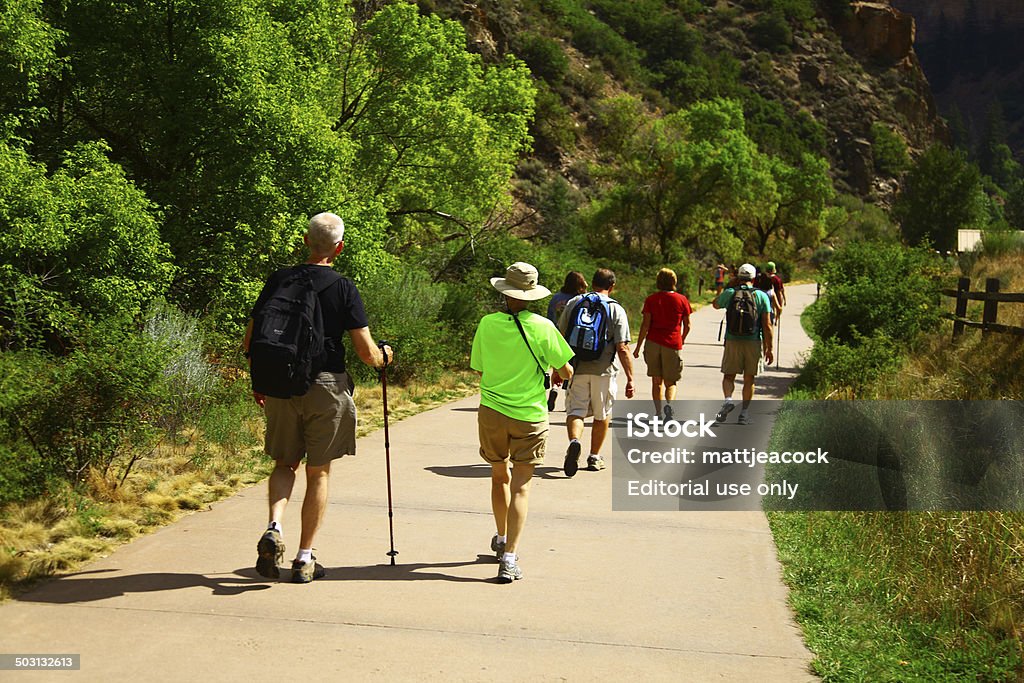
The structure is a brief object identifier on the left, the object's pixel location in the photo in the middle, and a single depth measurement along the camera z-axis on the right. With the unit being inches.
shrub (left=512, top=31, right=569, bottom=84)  3553.2
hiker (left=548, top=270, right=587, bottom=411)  421.1
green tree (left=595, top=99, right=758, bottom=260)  2110.0
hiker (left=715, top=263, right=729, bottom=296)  1764.8
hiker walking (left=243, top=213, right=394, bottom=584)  241.6
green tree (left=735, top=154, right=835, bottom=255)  3144.7
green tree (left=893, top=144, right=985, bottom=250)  3142.2
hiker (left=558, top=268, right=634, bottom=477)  388.8
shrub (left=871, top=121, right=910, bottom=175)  5211.6
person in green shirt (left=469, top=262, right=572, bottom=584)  266.7
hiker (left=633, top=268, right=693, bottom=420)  486.0
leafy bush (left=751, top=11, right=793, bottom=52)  5565.9
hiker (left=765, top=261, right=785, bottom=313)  846.3
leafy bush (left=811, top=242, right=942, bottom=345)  689.0
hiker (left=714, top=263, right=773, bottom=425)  507.2
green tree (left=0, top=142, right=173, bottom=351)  458.6
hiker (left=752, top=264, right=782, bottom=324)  648.3
